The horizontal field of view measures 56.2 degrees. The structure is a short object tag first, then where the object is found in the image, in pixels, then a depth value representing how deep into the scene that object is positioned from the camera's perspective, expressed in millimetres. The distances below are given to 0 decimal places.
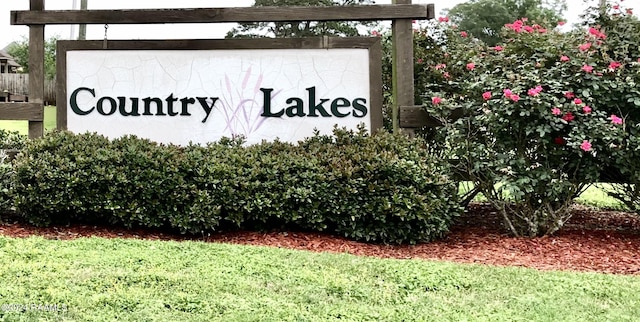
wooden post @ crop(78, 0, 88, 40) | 14312
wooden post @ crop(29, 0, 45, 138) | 6262
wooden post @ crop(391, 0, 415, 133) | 6172
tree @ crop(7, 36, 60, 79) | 18125
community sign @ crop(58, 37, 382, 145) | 6191
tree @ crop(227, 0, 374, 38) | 13943
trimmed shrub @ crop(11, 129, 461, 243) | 5023
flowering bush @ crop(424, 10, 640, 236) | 5031
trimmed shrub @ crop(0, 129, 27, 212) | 5289
